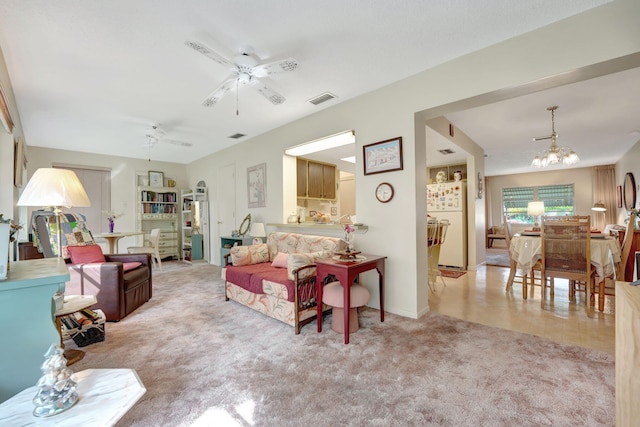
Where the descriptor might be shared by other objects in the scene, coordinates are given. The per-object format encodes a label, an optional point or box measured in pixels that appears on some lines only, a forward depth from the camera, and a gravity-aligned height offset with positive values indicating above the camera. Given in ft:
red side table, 7.73 -1.76
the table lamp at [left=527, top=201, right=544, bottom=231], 20.97 +0.05
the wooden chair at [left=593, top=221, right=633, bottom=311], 9.76 -2.17
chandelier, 12.43 +2.53
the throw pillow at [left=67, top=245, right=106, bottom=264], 9.90 -1.35
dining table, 9.80 -1.74
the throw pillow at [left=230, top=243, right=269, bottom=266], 11.51 -1.74
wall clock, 9.86 +0.75
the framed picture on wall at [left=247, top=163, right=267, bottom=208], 15.31 +1.70
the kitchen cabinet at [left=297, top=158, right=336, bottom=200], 15.30 +2.05
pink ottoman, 8.11 -2.68
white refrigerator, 17.17 -0.34
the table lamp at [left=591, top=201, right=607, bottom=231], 22.75 +0.00
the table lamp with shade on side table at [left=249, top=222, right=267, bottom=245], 14.42 -0.89
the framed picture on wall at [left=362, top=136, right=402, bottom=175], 9.60 +2.07
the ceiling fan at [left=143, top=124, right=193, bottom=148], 13.98 +4.38
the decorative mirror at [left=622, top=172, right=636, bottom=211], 17.94 +1.12
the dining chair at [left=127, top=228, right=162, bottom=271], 17.37 -2.05
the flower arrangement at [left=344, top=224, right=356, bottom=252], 9.20 -0.70
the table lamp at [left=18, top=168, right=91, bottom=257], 5.95 +0.64
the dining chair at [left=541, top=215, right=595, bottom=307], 9.89 -1.58
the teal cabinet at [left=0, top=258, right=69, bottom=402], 3.67 -1.51
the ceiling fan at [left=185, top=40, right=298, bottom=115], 6.68 +3.91
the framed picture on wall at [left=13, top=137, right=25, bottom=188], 10.50 +2.35
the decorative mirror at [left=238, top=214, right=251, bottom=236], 16.20 -0.63
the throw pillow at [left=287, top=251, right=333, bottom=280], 8.53 -1.56
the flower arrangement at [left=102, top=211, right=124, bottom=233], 15.53 -0.32
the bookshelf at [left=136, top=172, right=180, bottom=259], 20.85 +0.30
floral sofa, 8.63 -2.19
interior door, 18.00 +1.06
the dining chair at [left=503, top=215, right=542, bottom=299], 11.09 -2.79
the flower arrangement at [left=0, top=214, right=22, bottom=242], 3.95 -0.13
